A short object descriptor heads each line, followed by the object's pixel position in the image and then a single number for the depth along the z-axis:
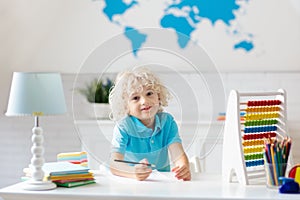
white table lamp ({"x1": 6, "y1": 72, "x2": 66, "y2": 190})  2.56
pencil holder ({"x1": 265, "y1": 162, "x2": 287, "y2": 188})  2.33
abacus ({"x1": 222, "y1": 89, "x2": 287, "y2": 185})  2.50
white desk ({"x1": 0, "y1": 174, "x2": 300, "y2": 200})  2.23
